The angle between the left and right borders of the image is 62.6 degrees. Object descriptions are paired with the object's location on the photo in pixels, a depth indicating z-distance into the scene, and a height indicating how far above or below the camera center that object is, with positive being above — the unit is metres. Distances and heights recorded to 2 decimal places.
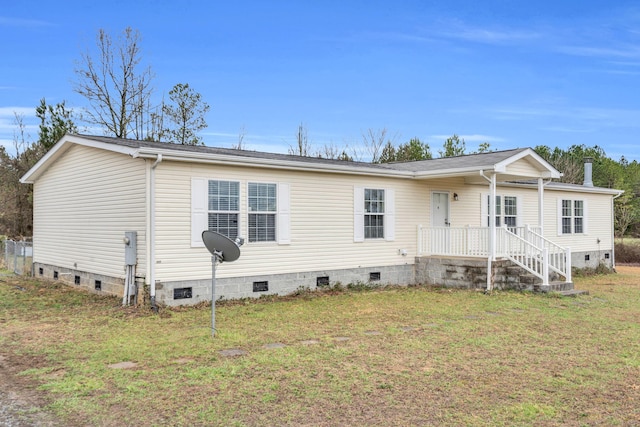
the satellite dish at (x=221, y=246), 6.96 -0.28
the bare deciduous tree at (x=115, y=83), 23.39 +6.47
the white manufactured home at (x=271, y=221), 9.62 +0.10
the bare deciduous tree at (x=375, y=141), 34.50 +5.55
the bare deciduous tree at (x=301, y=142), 32.06 +5.09
